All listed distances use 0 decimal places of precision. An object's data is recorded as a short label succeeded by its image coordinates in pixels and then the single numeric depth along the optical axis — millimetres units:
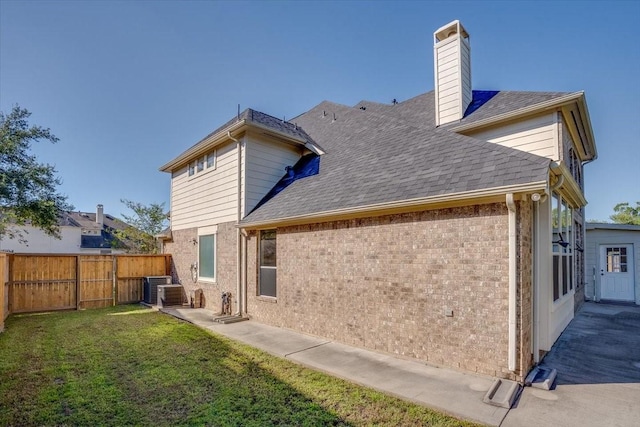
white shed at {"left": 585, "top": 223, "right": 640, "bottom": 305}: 11578
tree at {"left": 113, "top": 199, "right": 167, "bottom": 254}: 24422
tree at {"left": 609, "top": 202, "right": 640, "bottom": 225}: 27928
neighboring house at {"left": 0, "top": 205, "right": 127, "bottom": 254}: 29845
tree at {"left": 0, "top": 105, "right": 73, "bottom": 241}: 11719
